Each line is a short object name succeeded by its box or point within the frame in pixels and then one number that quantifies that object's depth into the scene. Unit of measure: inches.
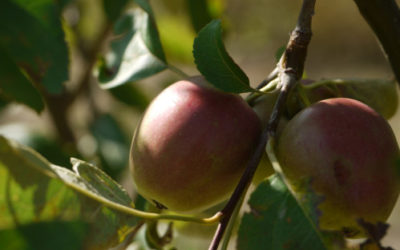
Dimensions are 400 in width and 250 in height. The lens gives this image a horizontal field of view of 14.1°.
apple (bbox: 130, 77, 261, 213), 27.2
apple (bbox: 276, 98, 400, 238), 26.4
